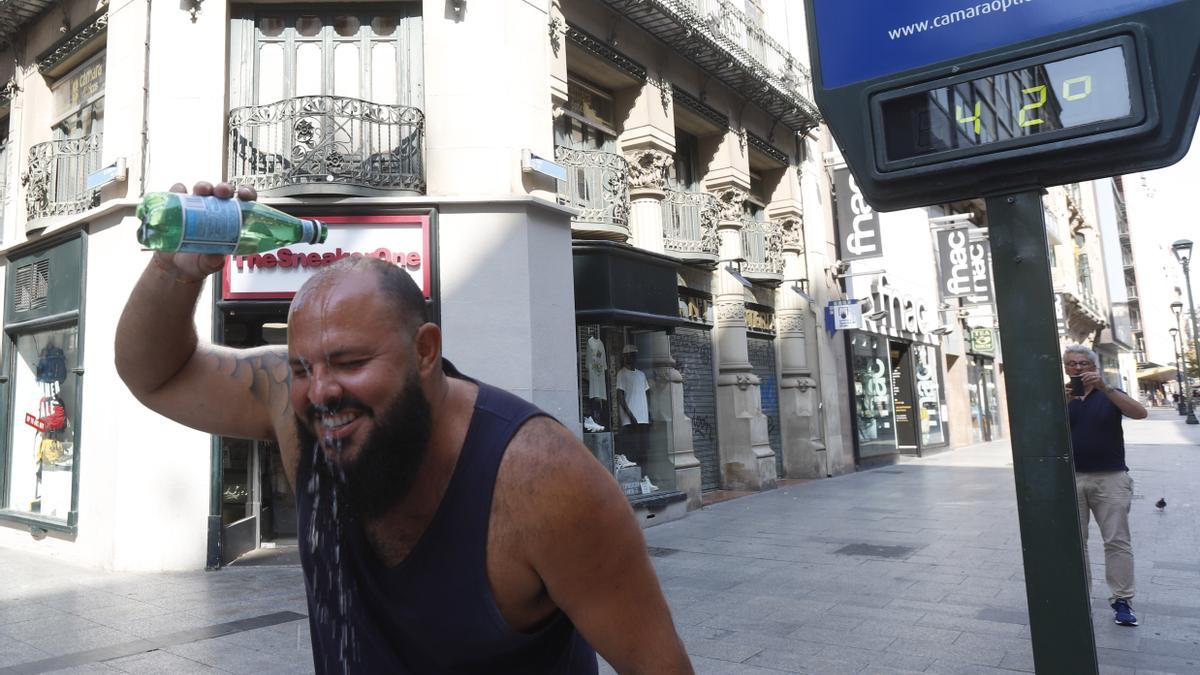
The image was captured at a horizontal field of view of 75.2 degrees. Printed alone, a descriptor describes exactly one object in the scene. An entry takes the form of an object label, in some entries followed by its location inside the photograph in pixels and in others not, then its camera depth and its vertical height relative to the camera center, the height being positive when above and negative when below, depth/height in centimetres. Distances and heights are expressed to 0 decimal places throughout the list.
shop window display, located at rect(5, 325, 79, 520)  1010 +25
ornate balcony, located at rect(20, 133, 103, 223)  1020 +358
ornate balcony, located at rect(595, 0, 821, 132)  1275 +654
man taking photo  584 -59
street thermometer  212 +78
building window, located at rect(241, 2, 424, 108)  974 +472
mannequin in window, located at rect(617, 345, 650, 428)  1224 +39
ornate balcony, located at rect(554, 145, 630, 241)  1123 +335
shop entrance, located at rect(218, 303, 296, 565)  925 -59
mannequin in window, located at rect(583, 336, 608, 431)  1159 +52
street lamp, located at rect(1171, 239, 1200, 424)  2752 +499
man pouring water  140 -17
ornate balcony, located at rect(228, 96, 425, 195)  903 +338
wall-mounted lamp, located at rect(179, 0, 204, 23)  918 +505
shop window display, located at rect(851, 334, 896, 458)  1933 +25
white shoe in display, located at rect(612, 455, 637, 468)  1167 -68
